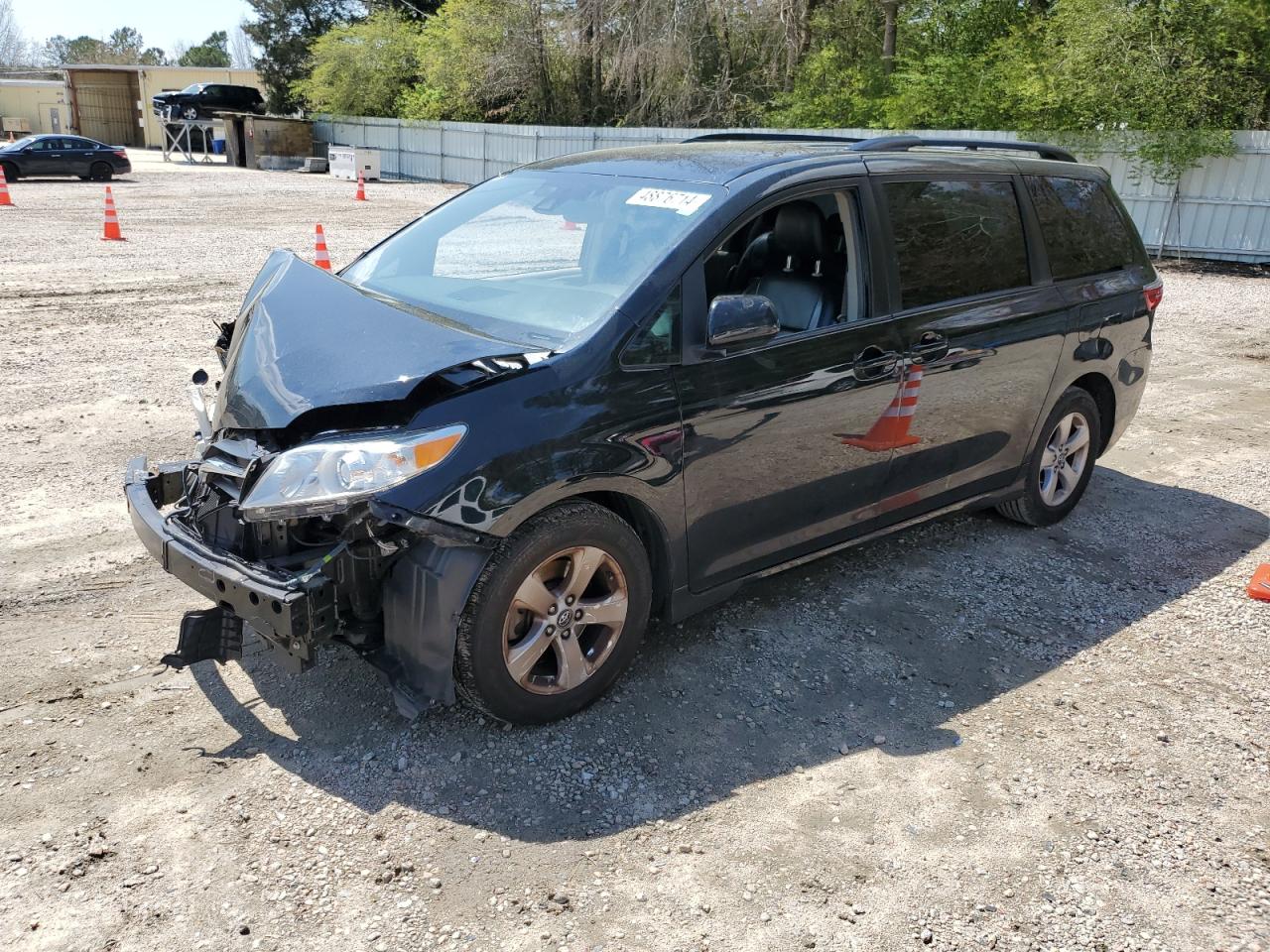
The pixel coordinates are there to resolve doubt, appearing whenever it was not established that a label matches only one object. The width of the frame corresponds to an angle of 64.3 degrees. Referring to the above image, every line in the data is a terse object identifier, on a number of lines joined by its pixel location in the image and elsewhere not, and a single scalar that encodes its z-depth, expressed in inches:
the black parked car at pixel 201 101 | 1705.2
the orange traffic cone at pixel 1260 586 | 191.9
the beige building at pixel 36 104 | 2320.4
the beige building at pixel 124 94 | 2262.6
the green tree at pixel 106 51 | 3993.6
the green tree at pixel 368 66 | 1692.9
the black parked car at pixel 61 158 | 1077.8
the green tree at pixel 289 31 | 2049.7
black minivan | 120.2
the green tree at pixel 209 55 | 3560.5
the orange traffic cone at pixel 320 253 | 497.7
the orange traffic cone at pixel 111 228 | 624.4
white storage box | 1334.9
